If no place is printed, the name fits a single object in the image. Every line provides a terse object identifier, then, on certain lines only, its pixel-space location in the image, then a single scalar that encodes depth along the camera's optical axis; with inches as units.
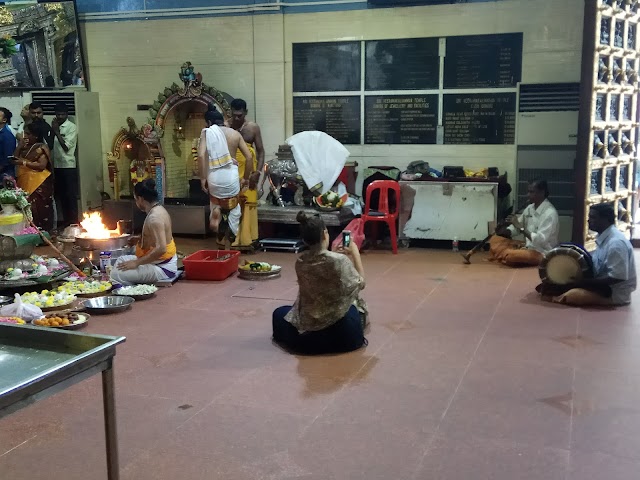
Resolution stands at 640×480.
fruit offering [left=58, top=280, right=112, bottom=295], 280.5
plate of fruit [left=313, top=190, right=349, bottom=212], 379.6
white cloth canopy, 392.8
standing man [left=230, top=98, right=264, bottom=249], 373.4
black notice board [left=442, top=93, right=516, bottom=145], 386.6
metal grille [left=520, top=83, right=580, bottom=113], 373.7
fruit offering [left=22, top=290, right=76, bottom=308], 258.7
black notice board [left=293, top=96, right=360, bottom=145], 414.3
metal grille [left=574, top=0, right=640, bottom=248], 327.0
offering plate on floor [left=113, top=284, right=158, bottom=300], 277.9
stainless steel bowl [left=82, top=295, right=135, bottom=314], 256.8
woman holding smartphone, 205.2
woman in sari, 416.8
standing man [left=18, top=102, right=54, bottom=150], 425.1
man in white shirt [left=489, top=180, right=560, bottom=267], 326.6
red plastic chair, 374.3
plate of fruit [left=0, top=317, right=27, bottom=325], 224.5
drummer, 253.1
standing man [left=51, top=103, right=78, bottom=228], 436.1
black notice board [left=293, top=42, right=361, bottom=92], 409.7
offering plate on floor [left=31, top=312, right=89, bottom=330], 230.4
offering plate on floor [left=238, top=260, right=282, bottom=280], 313.2
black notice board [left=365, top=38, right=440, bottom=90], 395.9
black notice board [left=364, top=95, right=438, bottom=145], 400.2
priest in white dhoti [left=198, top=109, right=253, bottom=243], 343.3
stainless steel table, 93.9
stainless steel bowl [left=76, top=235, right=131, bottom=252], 301.9
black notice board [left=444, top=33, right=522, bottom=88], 382.6
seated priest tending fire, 284.5
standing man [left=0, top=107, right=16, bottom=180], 418.9
